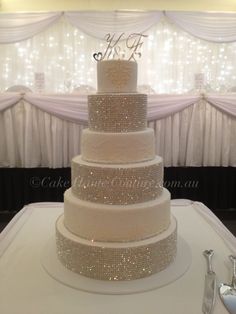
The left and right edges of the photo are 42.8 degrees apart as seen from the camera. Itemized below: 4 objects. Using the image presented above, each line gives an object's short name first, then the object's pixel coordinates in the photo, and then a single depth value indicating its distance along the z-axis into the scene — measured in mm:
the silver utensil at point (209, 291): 932
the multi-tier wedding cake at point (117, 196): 1141
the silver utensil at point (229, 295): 934
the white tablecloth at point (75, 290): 946
